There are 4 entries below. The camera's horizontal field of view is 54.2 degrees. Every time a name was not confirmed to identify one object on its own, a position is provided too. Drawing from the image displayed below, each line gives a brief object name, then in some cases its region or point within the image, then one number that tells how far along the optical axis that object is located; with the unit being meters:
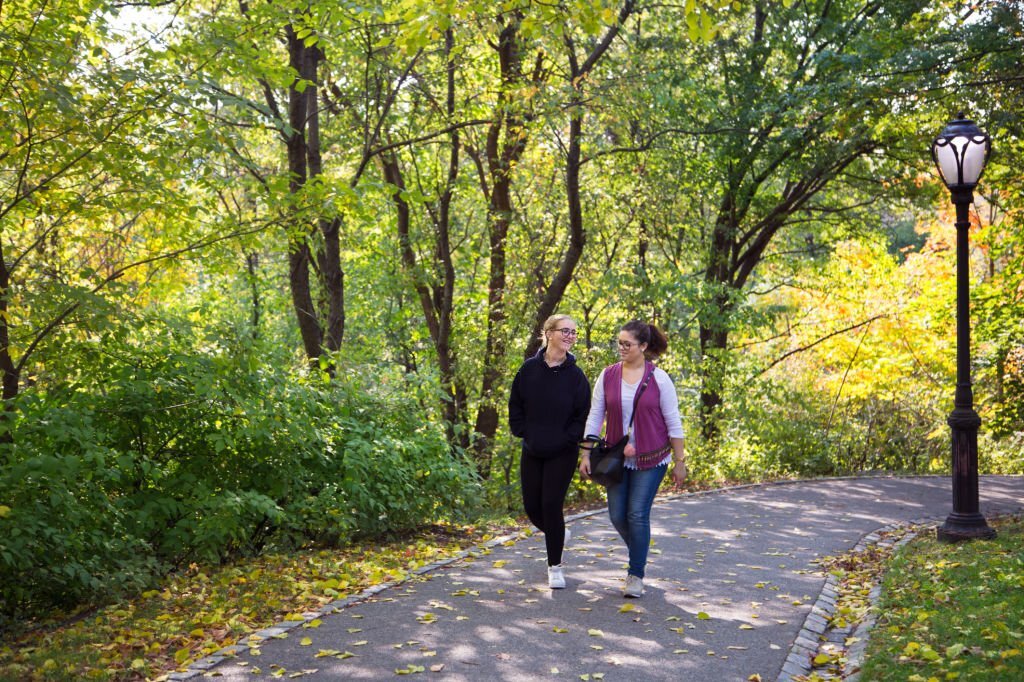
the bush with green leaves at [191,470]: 6.71
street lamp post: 9.58
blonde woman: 7.38
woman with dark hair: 7.20
